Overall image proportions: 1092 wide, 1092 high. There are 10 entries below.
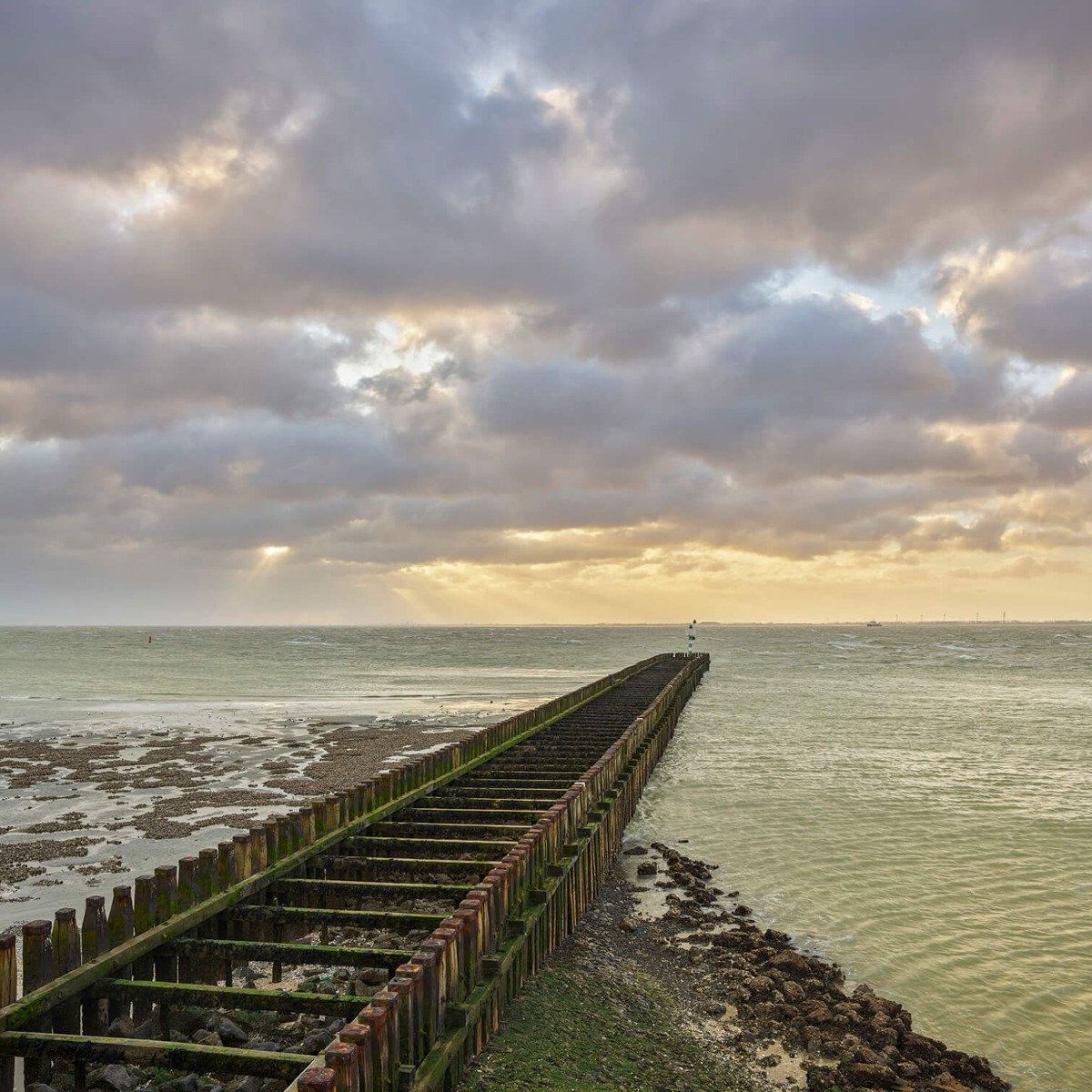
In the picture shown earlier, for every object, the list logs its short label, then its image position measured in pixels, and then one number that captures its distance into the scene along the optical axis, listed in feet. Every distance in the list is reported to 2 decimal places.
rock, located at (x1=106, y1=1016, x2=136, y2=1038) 19.80
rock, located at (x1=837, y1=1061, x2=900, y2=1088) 22.06
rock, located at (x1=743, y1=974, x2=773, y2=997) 27.01
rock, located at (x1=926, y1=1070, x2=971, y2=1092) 21.97
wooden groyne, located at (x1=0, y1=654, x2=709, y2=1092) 17.03
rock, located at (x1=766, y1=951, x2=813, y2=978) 28.71
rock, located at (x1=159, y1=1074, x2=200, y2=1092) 18.20
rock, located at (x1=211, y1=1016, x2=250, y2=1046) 20.52
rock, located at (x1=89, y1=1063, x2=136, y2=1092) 18.19
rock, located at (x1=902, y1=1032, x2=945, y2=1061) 23.71
